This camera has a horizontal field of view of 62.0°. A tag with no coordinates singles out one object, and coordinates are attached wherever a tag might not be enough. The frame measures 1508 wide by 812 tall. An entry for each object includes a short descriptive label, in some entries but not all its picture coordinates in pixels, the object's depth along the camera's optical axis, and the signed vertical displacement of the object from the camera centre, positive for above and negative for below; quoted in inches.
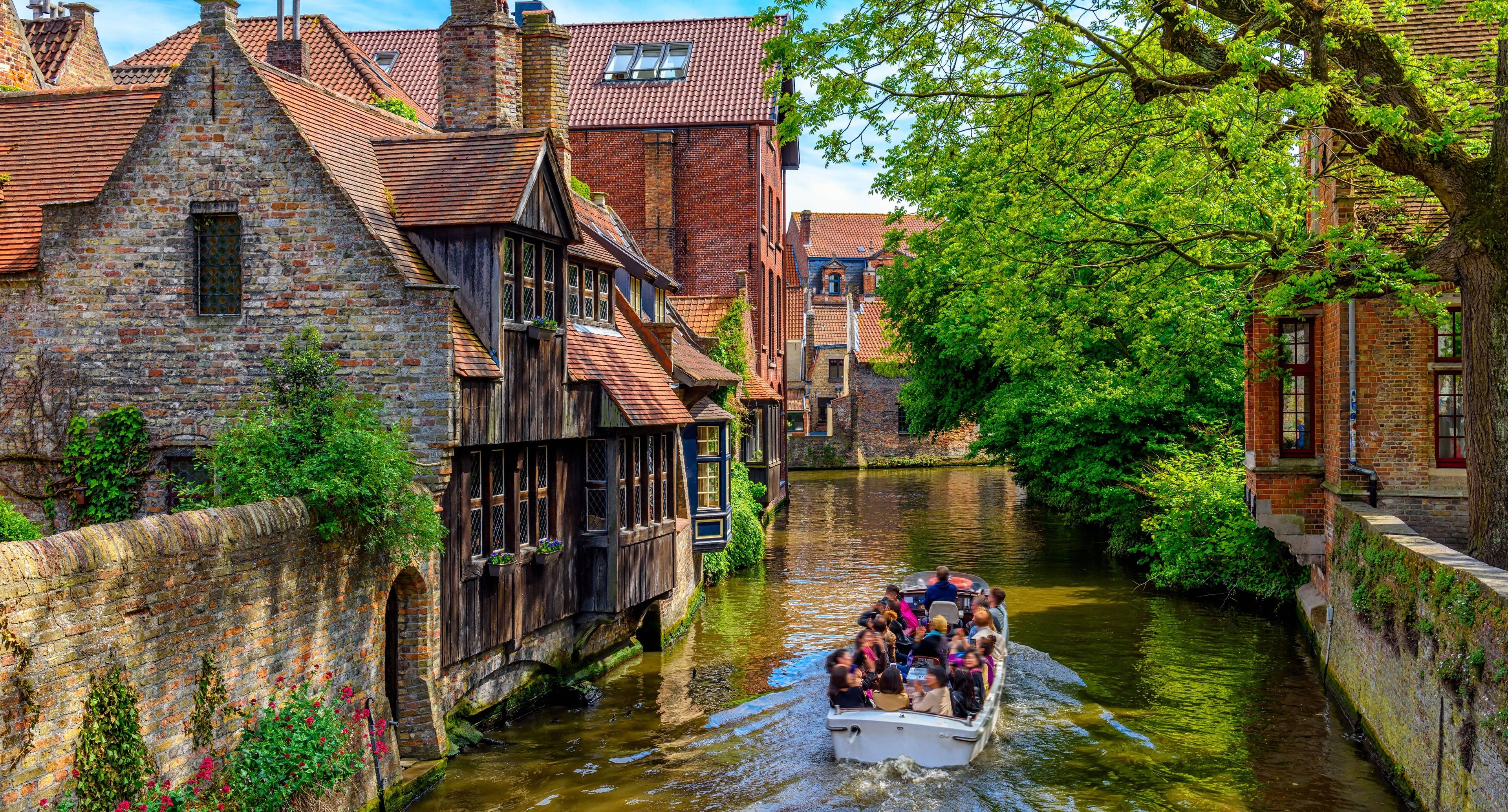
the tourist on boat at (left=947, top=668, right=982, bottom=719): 553.6 -125.0
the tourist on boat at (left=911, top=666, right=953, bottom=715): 538.3 -122.8
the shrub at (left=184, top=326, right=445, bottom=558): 427.8 -18.0
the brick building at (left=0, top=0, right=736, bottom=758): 506.3 +58.3
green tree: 470.0 +117.5
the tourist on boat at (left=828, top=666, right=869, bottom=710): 536.1 -118.5
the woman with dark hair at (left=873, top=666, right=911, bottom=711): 535.2 -119.5
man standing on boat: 793.6 -113.0
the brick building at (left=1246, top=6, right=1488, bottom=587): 645.3 +4.9
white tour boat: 519.5 -134.3
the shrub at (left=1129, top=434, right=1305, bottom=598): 852.0 -88.5
